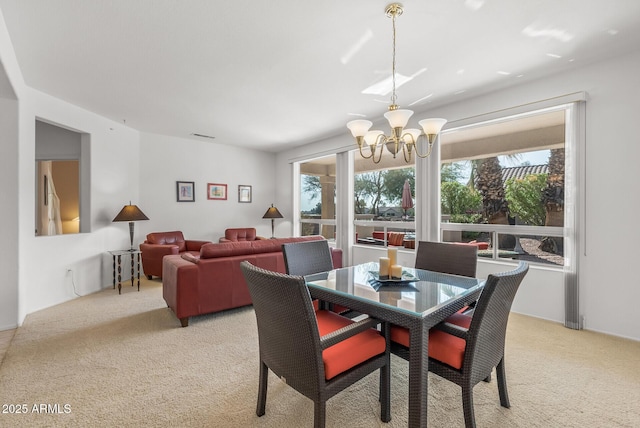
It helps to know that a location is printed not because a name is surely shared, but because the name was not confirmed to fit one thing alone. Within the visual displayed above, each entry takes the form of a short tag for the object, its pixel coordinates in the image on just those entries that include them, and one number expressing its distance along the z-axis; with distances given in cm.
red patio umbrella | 460
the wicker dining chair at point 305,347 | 136
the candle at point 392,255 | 224
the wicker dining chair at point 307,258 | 256
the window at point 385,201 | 465
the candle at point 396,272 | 214
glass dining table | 145
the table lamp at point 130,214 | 455
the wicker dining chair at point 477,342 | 146
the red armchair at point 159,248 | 482
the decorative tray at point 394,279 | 206
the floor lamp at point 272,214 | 661
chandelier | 208
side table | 434
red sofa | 308
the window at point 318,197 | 626
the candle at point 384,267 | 218
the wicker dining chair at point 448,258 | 251
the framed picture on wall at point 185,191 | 585
